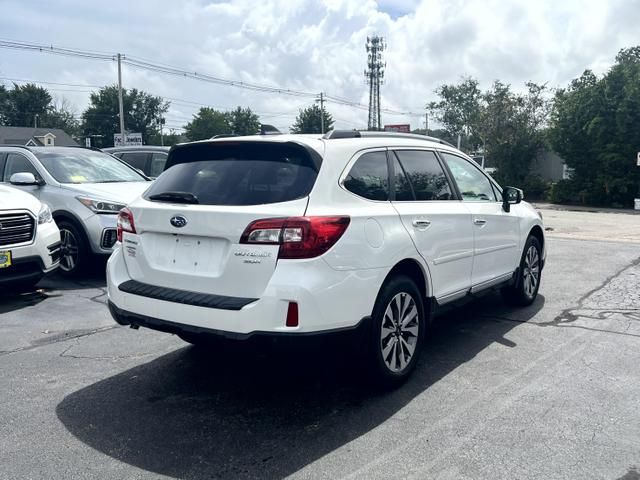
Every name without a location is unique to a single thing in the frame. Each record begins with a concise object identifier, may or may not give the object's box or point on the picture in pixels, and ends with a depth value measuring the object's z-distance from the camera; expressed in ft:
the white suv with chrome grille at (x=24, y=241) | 19.97
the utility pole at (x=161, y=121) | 280.10
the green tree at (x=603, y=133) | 90.07
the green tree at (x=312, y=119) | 233.96
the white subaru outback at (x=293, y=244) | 10.91
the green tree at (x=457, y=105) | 255.09
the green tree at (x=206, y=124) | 290.15
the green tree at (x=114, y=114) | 257.34
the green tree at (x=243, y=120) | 279.47
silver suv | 24.61
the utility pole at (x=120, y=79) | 132.09
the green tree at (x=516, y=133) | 111.96
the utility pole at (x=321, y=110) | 231.57
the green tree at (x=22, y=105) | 287.69
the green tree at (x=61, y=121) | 300.16
